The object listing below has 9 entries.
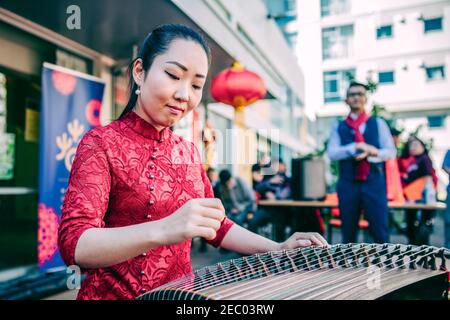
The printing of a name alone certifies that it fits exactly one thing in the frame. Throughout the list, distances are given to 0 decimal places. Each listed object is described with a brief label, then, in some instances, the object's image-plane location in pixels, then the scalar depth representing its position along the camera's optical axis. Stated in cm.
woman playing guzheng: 65
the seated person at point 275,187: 454
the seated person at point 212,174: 488
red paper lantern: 345
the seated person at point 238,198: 383
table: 332
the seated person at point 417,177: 362
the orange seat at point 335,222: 402
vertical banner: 300
